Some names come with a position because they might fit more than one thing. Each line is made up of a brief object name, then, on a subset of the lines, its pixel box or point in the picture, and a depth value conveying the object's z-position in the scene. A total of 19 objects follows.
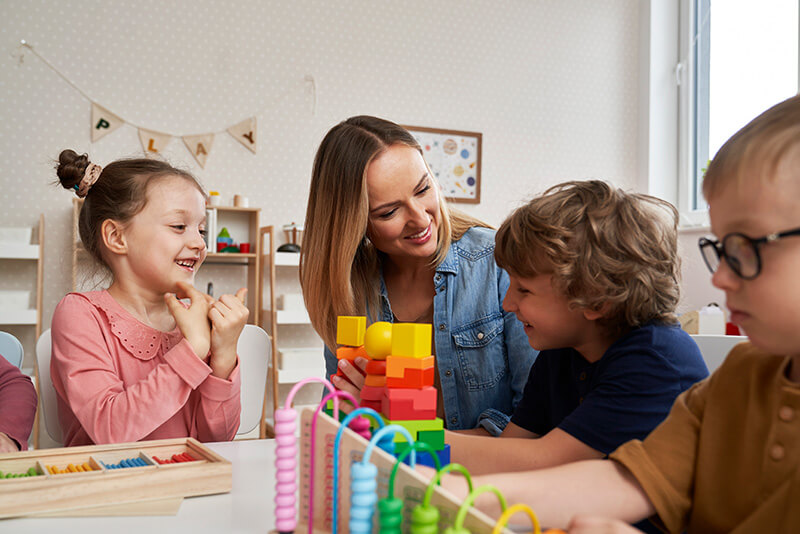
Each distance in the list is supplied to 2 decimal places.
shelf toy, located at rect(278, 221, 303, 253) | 3.92
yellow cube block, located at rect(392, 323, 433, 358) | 0.83
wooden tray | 0.84
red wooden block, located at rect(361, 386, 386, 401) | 0.96
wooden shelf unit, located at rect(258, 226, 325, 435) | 3.76
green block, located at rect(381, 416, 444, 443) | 0.79
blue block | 0.76
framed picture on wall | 4.43
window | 3.63
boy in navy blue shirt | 0.93
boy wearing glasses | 0.64
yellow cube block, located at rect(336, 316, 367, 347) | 1.15
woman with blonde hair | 1.52
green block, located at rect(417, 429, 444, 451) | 0.79
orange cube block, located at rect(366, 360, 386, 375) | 0.98
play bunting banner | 3.70
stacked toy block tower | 0.80
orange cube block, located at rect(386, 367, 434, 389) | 0.82
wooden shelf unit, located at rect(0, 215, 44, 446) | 3.36
